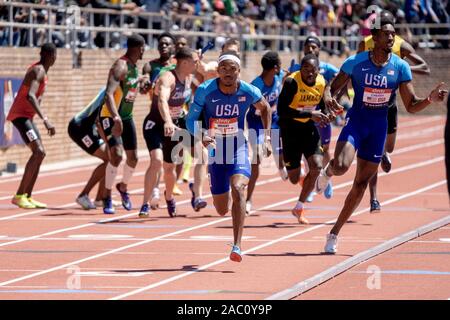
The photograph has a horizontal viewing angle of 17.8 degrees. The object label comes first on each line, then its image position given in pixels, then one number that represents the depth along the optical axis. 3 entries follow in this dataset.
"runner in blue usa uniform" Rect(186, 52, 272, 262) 14.58
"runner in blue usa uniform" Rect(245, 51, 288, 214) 19.94
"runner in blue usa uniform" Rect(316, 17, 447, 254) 15.23
